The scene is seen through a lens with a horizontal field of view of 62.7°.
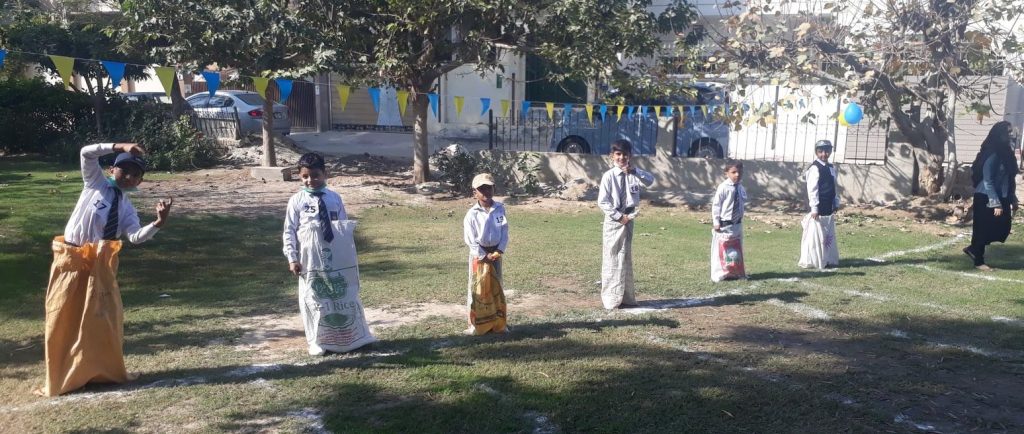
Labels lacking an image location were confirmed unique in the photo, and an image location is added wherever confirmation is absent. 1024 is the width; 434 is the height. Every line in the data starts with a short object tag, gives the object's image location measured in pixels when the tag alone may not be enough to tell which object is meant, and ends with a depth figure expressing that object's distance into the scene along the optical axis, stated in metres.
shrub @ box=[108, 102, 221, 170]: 18.45
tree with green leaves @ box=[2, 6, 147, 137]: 17.98
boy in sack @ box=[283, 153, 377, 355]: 6.17
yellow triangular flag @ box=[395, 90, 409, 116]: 15.28
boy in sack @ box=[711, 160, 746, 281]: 9.11
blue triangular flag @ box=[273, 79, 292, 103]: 13.87
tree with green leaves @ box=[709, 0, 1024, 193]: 11.64
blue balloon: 13.23
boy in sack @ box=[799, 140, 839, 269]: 9.84
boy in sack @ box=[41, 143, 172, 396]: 5.48
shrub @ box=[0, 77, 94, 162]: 19.58
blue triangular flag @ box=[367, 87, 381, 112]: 15.53
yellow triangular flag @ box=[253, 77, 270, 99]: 13.54
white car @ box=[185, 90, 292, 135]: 23.23
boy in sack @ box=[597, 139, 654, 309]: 7.79
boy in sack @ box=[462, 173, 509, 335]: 6.76
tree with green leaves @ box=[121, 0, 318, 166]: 14.69
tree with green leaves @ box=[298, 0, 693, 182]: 14.60
